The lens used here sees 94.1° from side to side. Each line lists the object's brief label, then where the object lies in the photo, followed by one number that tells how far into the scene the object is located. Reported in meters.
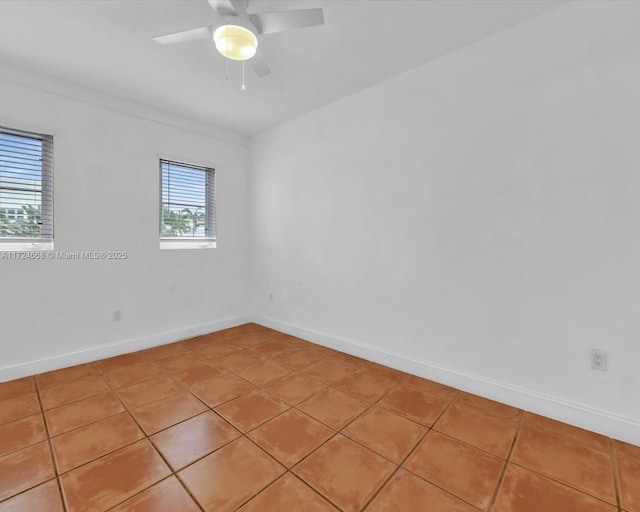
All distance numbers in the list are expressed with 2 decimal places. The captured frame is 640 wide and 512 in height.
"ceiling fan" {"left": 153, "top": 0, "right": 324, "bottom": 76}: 1.64
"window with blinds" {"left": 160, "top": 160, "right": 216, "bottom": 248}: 3.61
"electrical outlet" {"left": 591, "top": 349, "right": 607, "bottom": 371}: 1.86
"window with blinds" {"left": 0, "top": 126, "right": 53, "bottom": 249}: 2.62
